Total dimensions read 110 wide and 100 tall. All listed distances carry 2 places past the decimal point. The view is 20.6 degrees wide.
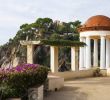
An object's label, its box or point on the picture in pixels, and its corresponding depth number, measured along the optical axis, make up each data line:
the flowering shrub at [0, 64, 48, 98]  12.31
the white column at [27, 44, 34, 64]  20.06
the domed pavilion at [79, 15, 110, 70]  27.62
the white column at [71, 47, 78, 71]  24.44
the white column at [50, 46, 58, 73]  21.36
